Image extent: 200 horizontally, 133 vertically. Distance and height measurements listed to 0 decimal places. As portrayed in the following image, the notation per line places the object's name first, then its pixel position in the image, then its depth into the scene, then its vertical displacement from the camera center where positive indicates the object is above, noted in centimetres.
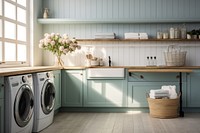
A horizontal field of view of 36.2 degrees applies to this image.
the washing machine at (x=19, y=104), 310 -46
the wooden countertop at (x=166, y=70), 491 -13
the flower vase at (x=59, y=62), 566 +0
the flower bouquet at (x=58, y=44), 546 +33
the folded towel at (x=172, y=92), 495 -48
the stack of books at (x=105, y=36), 575 +50
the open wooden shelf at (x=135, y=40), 570 +42
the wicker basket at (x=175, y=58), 553 +8
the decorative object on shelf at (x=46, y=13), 588 +95
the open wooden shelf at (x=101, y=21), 559 +77
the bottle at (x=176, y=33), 566 +54
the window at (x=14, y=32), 433 +47
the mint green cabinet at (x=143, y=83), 538 -37
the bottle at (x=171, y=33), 567 +54
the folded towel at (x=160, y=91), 490 -47
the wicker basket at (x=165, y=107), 484 -72
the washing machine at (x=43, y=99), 399 -52
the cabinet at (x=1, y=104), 299 -42
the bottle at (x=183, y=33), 569 +53
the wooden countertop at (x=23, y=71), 307 -10
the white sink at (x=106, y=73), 535 -19
